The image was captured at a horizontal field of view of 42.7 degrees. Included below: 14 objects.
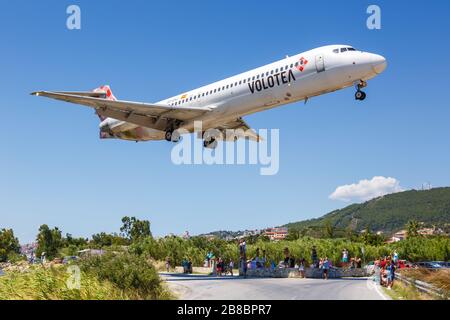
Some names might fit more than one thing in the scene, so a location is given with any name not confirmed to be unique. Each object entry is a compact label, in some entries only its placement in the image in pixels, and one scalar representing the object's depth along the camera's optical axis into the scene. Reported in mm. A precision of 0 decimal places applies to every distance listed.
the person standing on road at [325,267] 33750
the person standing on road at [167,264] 40506
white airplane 32812
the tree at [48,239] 73562
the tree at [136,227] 82000
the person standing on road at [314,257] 35719
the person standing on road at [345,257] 36938
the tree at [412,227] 137675
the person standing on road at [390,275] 26078
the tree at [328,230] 122106
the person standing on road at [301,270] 33859
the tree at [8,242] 109788
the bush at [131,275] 20859
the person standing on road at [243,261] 34000
